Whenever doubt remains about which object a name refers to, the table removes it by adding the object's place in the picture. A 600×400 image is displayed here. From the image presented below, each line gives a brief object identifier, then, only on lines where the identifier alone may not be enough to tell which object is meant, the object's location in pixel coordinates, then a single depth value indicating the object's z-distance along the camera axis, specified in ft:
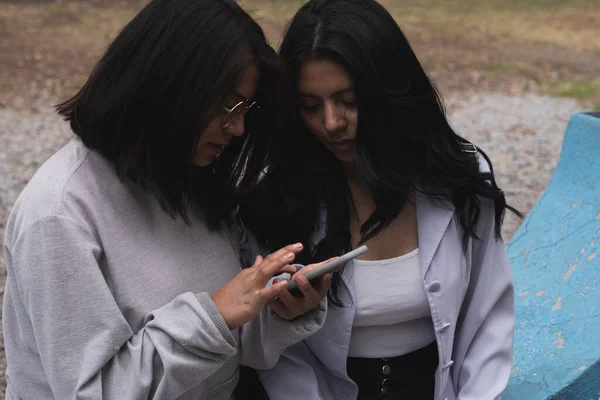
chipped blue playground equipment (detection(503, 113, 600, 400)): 9.53
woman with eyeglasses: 7.82
